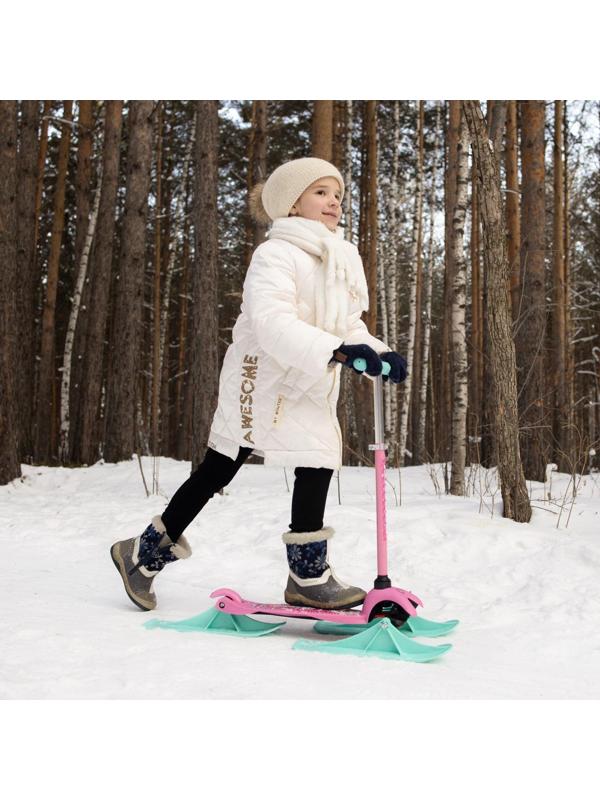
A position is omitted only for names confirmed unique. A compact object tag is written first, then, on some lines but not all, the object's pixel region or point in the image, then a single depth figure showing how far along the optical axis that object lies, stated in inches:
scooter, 110.5
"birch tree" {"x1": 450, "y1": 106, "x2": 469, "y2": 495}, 267.7
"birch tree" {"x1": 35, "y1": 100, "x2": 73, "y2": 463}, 564.1
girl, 123.3
